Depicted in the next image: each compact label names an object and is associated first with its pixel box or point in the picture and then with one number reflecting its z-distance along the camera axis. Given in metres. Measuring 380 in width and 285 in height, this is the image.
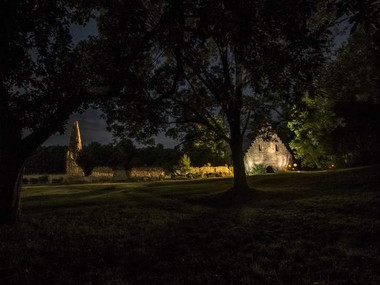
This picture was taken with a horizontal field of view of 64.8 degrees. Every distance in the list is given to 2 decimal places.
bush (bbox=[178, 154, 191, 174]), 53.37
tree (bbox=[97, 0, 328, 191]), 6.38
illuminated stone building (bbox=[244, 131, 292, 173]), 52.19
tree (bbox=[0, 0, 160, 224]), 6.85
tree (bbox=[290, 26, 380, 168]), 23.61
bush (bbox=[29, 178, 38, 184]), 56.14
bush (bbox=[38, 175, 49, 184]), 55.88
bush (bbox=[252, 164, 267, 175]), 48.83
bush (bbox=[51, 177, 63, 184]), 51.44
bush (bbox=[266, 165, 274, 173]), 50.97
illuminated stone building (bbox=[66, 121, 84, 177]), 55.44
